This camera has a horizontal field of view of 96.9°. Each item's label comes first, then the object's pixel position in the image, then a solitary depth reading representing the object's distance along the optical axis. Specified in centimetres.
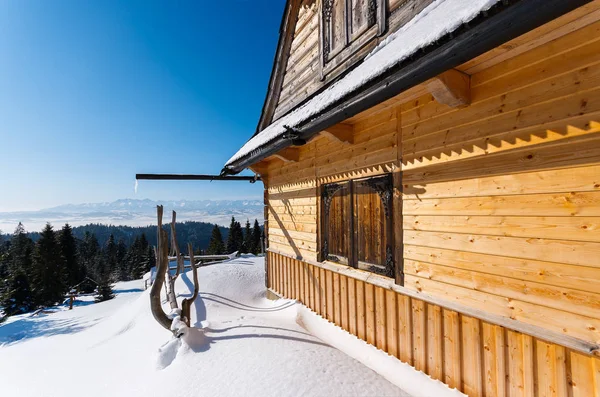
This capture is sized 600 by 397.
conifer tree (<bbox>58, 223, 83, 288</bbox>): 3941
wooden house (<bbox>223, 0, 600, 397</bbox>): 205
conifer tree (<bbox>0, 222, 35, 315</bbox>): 3084
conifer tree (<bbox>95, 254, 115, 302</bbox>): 3509
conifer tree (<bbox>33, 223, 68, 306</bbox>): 3350
